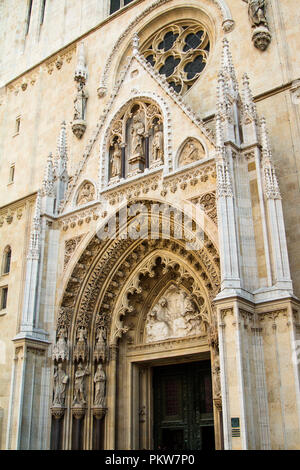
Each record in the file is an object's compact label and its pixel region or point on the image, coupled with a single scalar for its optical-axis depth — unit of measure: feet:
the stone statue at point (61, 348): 49.70
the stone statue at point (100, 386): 49.24
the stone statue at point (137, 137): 52.75
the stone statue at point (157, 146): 50.95
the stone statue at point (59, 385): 48.96
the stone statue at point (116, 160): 53.83
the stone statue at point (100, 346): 50.49
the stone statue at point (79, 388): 49.39
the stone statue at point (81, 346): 50.01
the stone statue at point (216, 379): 41.83
